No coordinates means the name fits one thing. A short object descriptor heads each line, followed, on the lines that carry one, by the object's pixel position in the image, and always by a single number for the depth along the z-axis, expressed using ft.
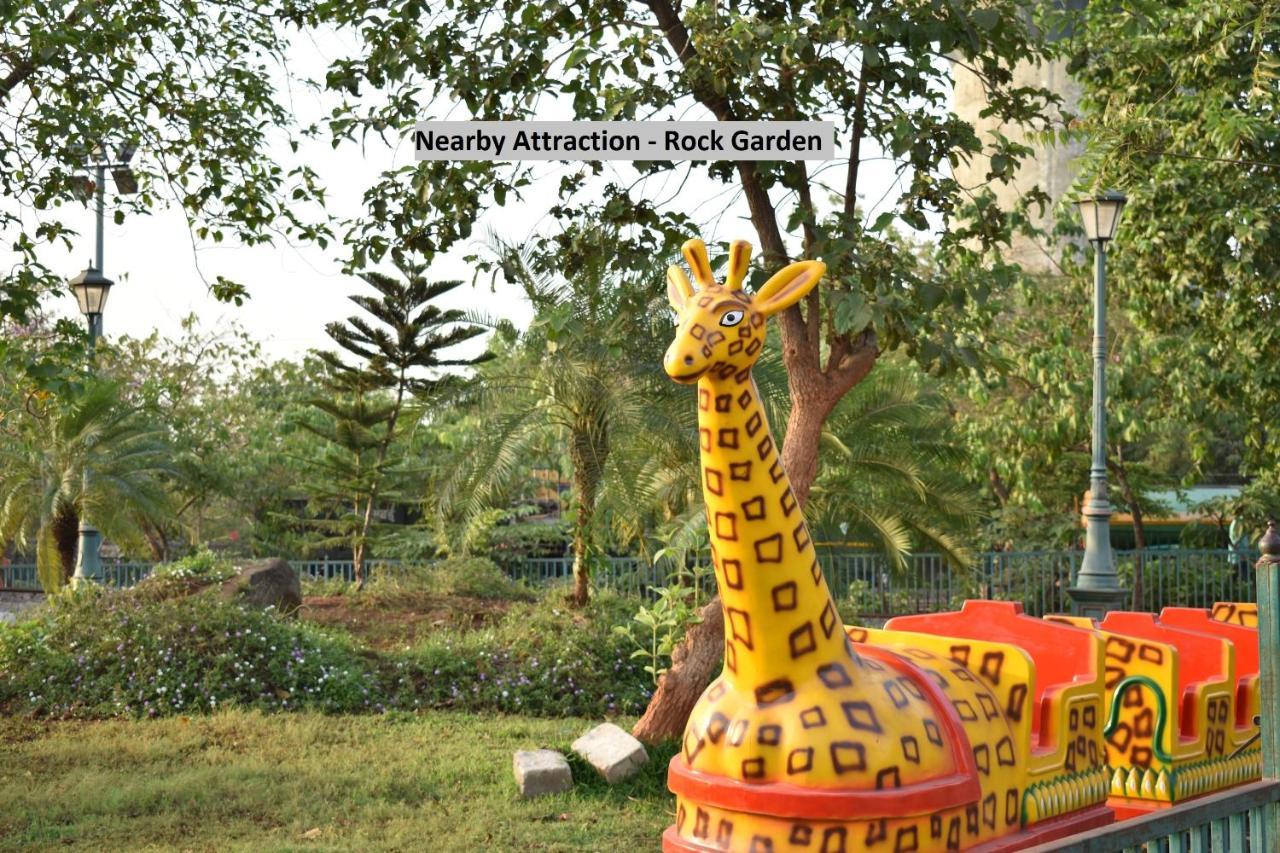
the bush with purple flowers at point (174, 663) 35.24
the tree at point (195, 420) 78.69
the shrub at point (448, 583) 48.08
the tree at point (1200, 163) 38.83
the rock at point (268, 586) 42.63
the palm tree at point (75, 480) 60.39
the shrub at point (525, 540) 75.46
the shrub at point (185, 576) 40.91
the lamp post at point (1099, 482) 38.11
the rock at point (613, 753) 26.81
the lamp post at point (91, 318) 44.60
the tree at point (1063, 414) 55.36
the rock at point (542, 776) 26.17
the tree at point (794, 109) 23.35
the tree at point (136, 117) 26.76
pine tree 67.00
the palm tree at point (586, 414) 42.06
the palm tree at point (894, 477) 50.49
